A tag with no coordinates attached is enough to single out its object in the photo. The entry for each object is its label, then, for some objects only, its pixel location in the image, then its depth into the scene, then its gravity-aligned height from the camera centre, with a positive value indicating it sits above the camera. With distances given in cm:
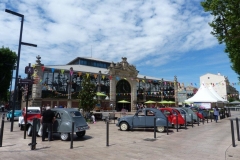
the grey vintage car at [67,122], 1048 -86
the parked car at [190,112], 1943 -52
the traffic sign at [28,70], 1178 +207
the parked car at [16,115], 2372 -113
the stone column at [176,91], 5010 +382
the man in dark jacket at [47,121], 1048 -80
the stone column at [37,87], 3022 +282
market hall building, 3158 +403
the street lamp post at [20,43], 1227 +404
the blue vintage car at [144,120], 1369 -97
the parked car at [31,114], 1472 -70
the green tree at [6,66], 3409 +666
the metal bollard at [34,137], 833 -130
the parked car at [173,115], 1541 -67
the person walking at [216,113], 2154 -66
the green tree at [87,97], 2133 +93
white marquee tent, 2656 +132
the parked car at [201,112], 2228 -79
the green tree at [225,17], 1114 +524
